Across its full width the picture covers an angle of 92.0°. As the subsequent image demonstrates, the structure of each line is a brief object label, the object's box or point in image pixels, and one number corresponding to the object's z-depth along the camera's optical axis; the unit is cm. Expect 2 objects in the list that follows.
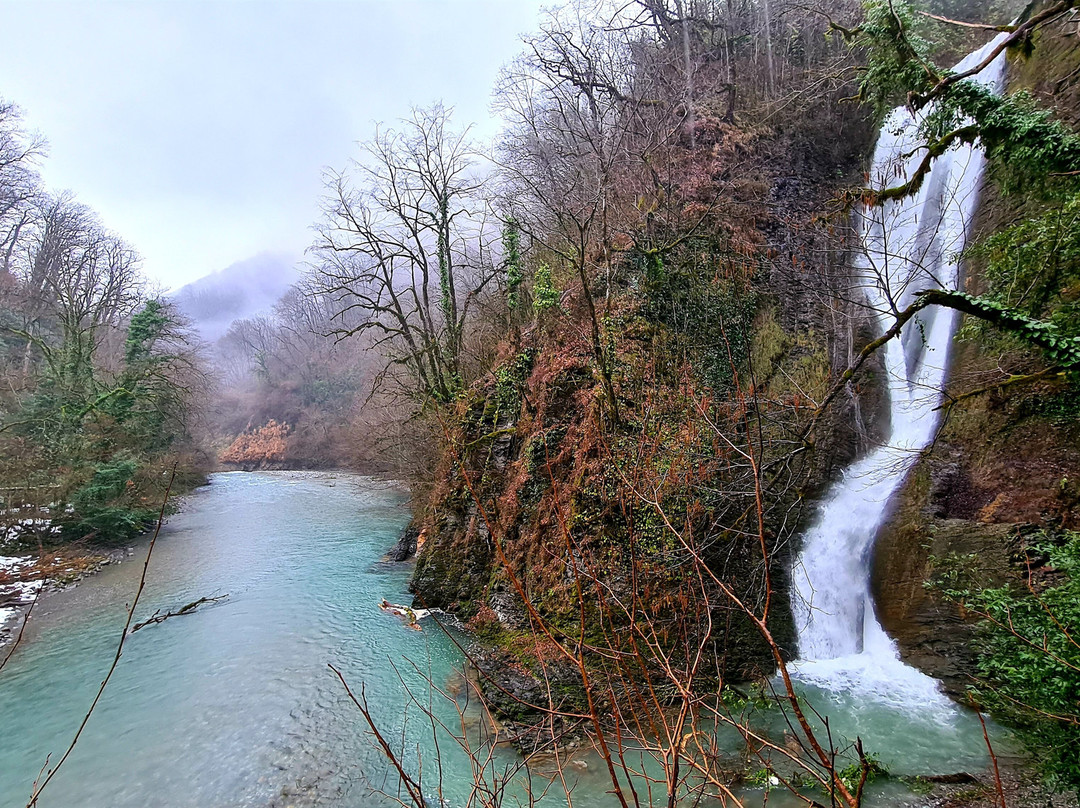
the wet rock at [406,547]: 1377
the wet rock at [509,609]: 833
